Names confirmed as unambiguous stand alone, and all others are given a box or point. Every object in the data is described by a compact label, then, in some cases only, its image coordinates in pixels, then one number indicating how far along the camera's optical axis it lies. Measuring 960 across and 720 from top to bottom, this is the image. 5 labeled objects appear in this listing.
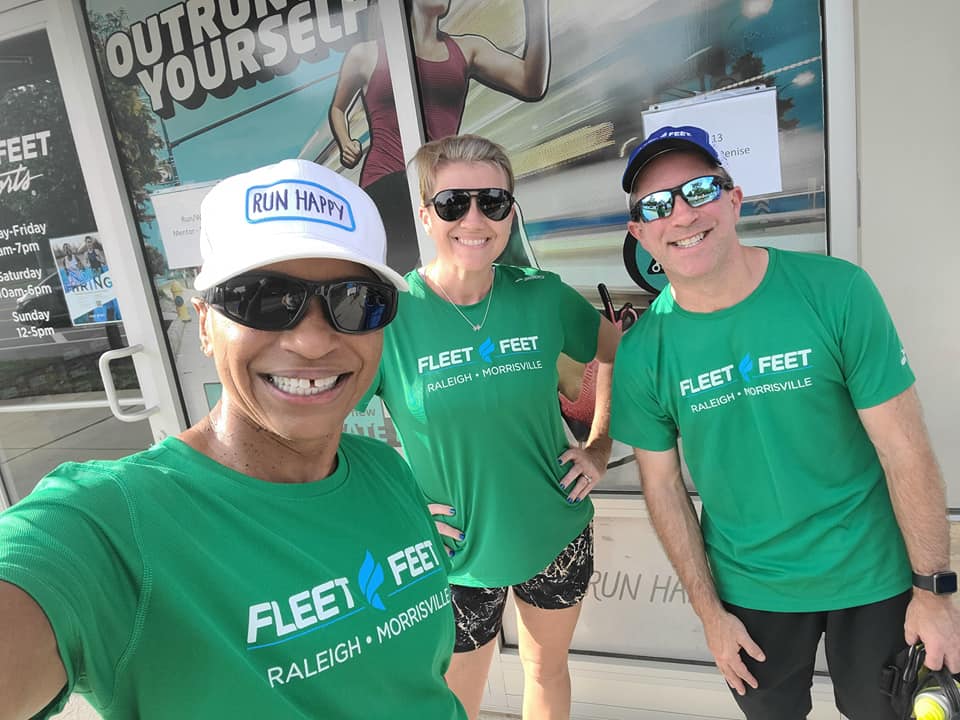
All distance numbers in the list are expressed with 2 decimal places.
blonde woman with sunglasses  1.71
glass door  2.64
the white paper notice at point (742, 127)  1.95
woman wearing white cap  0.66
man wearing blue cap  1.43
